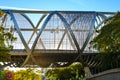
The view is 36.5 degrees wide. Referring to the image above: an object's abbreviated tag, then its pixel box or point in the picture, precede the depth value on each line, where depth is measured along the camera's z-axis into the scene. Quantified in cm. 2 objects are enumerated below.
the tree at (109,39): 2326
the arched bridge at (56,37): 3758
